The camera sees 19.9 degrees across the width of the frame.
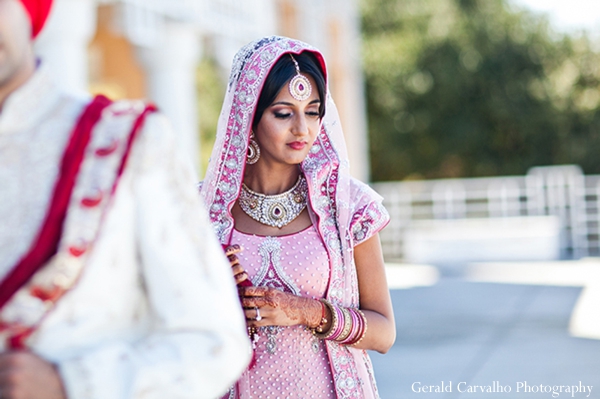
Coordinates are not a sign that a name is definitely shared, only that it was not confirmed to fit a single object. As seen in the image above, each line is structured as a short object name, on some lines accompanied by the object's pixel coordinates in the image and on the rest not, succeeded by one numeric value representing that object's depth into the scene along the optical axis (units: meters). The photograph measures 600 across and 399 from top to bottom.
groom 2.19
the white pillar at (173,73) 16.49
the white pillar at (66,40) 11.79
